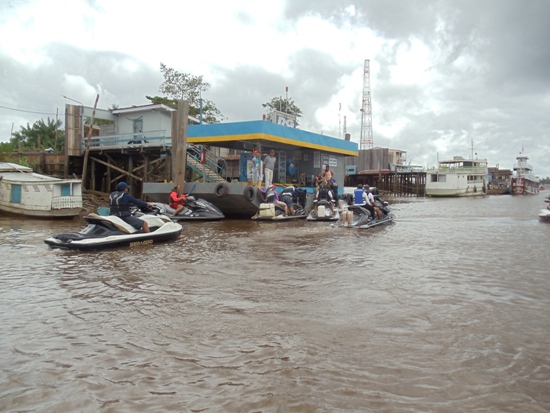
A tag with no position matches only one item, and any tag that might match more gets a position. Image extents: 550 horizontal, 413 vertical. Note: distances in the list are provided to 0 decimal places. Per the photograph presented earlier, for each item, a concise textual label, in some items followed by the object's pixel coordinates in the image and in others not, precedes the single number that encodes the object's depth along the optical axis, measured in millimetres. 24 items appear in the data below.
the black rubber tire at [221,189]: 15836
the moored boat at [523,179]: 63031
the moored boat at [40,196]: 14523
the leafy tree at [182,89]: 34312
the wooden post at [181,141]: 15672
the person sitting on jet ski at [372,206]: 13844
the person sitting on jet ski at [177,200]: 14805
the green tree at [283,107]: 46781
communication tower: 70725
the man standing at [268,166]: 17703
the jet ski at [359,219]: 13203
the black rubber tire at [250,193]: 15828
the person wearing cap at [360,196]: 13992
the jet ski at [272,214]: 15395
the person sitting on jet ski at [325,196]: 15406
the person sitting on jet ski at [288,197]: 16297
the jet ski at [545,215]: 15914
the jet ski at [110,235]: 8172
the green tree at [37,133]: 46281
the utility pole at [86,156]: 22125
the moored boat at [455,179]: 44500
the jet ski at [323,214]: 15059
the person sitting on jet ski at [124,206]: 8844
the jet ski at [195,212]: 14742
